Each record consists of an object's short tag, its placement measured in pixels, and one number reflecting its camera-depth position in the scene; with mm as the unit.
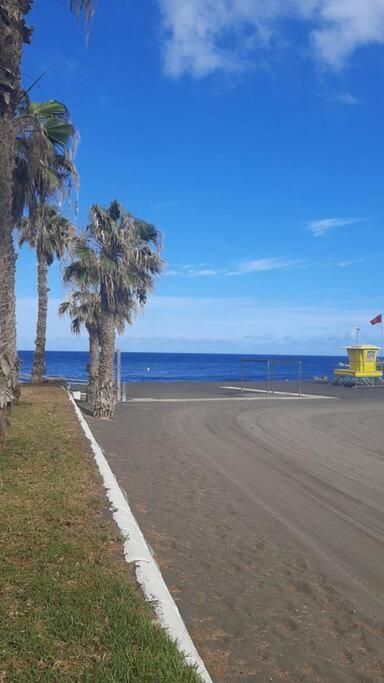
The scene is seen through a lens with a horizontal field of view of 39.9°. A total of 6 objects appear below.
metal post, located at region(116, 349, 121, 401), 24719
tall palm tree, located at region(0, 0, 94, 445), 8406
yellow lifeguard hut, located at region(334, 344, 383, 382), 39156
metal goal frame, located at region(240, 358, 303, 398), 28739
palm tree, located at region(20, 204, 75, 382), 24500
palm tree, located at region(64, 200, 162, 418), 18953
